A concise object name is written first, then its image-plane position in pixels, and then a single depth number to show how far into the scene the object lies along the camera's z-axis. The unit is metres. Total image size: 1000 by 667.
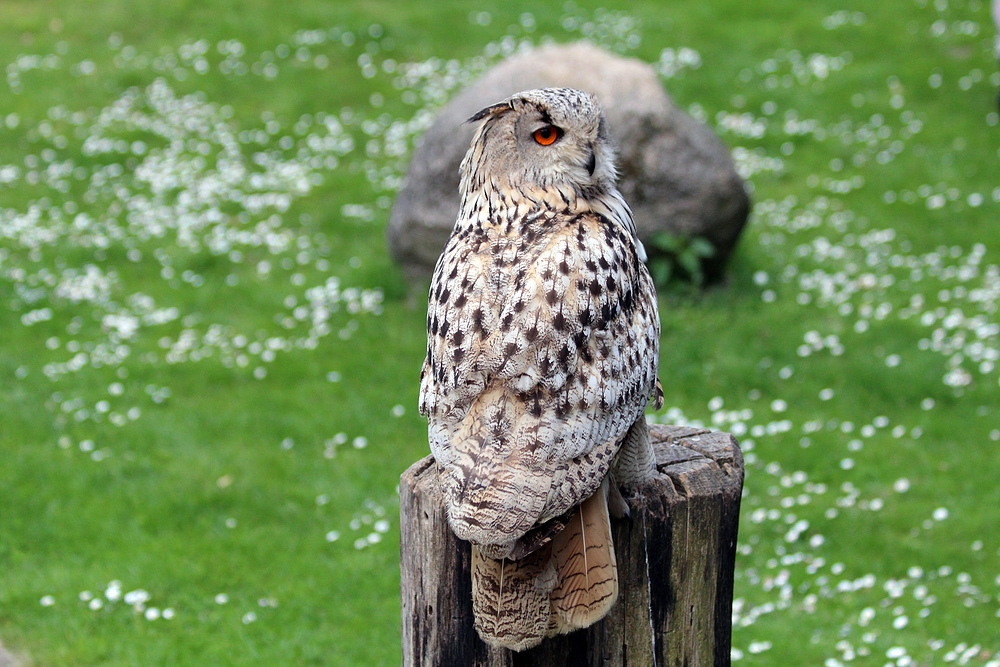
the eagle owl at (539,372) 6.18
